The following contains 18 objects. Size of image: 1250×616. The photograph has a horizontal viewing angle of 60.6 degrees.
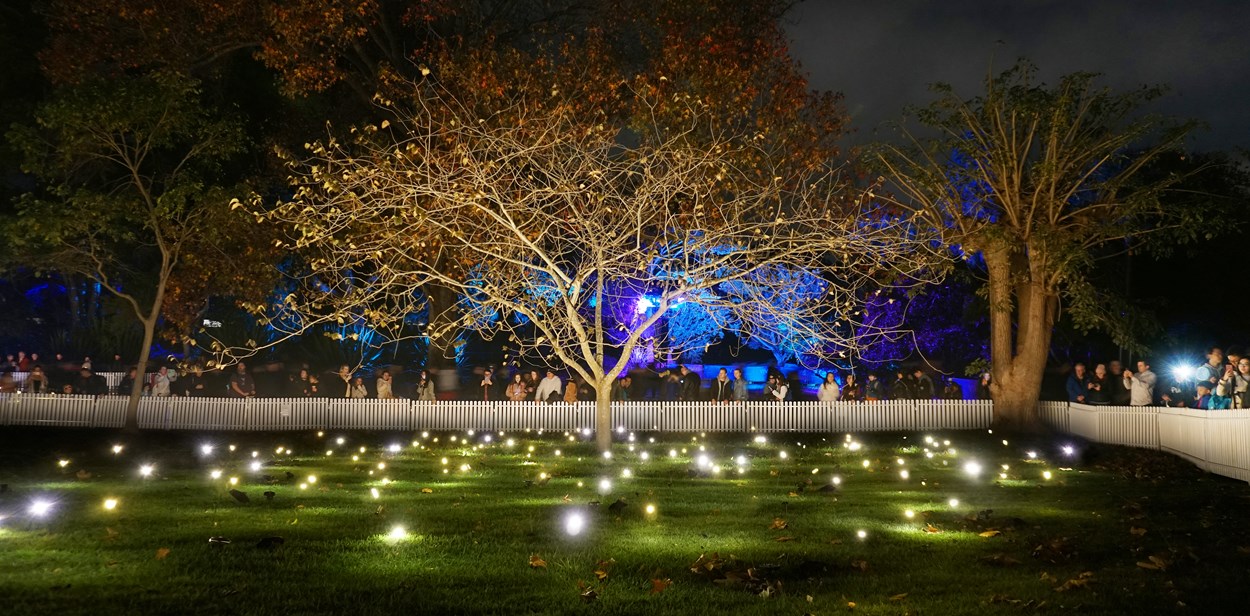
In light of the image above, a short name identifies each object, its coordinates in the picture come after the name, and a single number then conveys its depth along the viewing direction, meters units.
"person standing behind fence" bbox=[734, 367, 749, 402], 26.38
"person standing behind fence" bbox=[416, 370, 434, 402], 26.50
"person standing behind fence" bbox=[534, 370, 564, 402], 26.73
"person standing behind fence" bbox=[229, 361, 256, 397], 27.33
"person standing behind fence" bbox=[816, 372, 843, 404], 25.81
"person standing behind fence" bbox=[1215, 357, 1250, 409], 16.97
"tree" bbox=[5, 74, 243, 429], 21.27
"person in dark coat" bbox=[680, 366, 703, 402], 26.17
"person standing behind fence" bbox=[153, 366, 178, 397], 27.88
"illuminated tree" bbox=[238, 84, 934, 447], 15.00
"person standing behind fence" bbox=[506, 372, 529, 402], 26.98
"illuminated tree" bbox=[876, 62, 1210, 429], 22.08
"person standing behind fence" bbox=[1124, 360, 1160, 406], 21.36
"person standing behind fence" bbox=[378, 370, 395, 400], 26.81
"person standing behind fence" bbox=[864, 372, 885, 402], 26.98
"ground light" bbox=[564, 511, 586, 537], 9.90
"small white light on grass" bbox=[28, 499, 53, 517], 10.74
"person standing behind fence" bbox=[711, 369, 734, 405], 25.95
